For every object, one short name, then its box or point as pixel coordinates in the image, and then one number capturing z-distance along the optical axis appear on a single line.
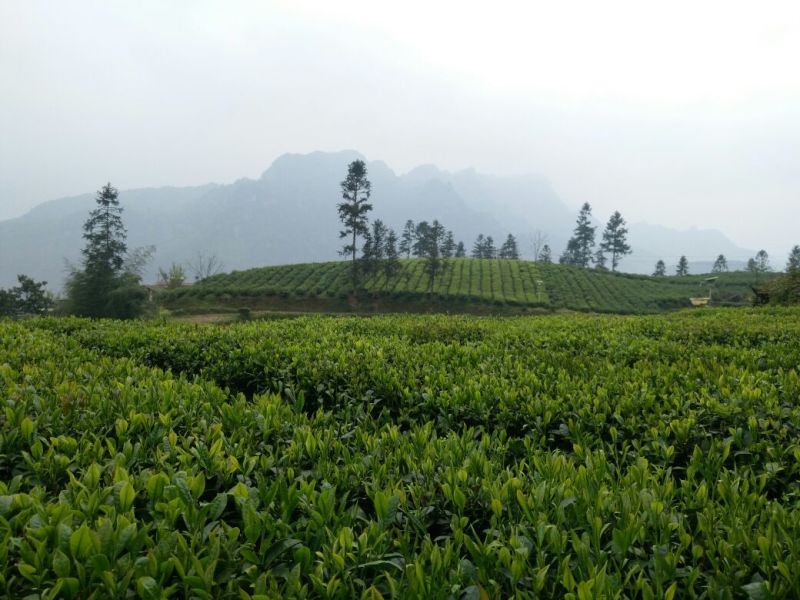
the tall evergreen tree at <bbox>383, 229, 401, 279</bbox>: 47.56
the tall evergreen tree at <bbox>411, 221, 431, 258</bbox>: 82.44
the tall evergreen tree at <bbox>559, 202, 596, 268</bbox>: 88.69
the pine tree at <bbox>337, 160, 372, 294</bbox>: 47.25
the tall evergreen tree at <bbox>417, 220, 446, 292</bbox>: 47.78
